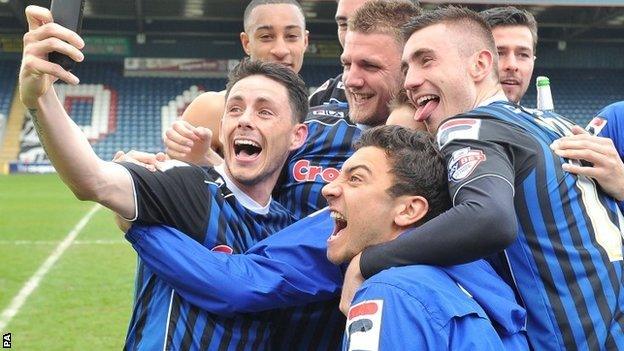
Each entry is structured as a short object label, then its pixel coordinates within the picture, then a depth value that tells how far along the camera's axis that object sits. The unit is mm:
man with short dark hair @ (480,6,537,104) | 3652
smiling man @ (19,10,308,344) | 2242
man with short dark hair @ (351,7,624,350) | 2148
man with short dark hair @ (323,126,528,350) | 1978
